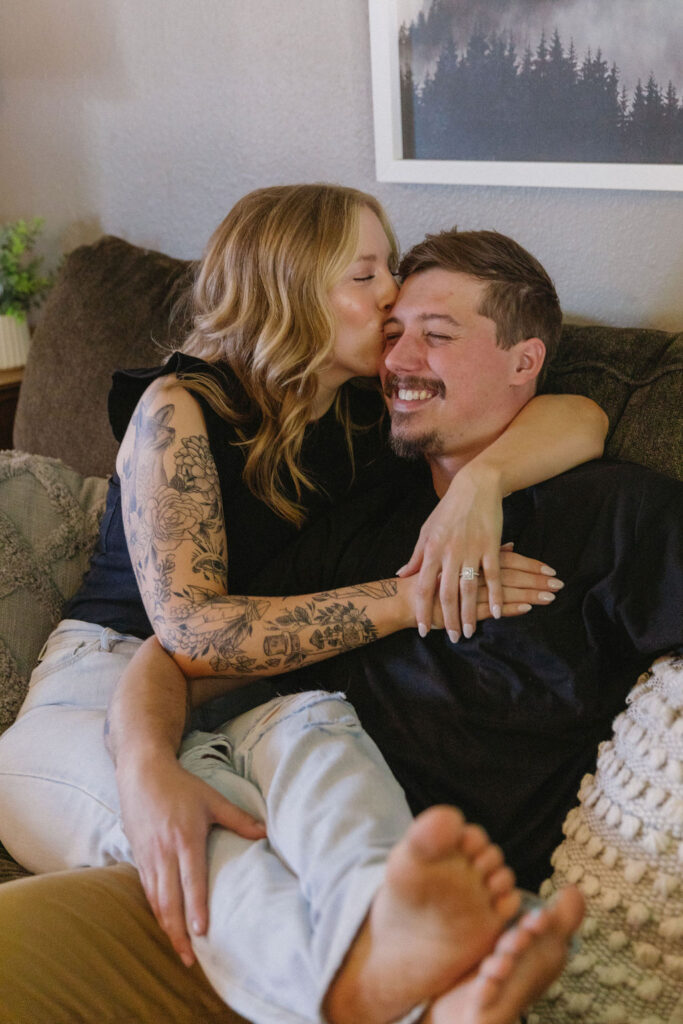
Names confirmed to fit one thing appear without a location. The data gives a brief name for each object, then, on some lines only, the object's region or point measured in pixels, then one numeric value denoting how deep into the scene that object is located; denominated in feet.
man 4.15
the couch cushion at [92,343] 6.60
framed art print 5.36
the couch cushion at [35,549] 5.46
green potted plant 7.98
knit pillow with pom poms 3.53
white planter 8.30
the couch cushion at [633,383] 4.84
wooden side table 8.18
